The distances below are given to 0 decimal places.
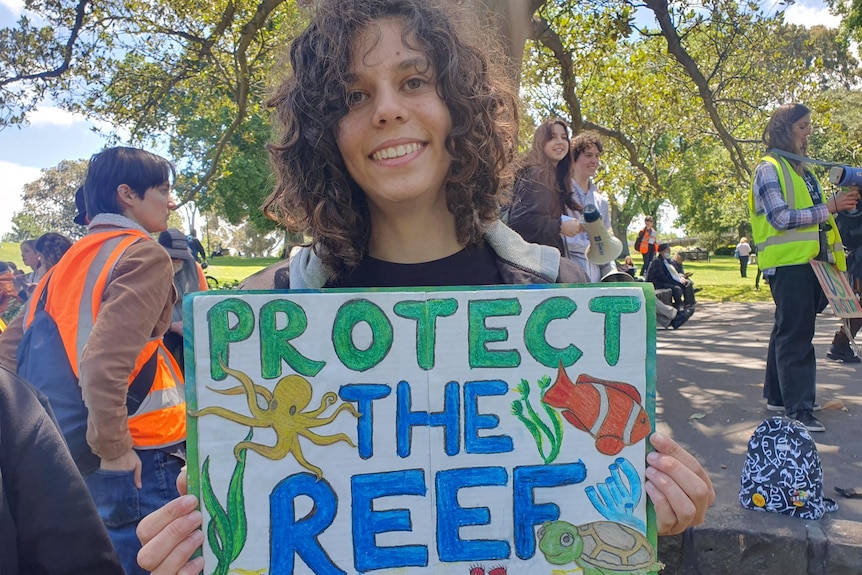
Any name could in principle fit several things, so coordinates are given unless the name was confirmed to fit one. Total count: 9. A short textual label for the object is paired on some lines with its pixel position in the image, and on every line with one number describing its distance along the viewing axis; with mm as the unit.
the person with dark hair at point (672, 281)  9391
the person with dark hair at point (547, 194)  3523
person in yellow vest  3873
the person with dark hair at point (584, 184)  4137
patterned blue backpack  2762
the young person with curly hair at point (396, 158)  1325
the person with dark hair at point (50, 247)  5492
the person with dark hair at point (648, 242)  15430
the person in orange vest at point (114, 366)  1970
